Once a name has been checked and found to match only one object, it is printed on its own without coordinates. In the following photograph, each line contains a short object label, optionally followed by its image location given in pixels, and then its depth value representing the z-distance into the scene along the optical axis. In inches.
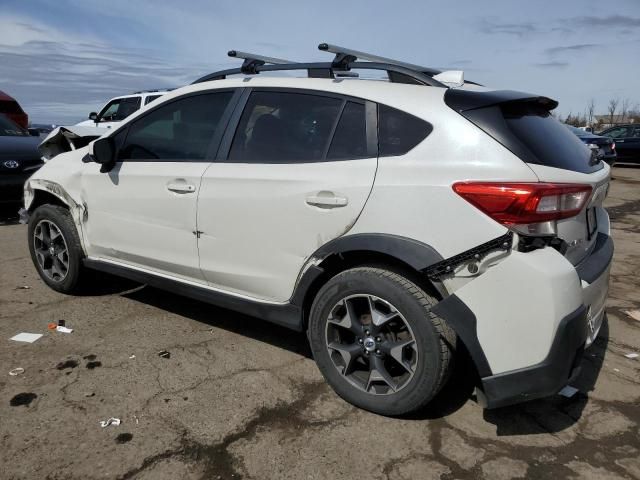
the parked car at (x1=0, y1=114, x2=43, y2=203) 278.8
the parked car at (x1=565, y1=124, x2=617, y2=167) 530.0
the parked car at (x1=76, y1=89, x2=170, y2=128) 509.6
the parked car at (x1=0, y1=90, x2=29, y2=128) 483.8
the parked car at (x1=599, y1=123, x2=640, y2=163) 694.0
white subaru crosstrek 89.9
